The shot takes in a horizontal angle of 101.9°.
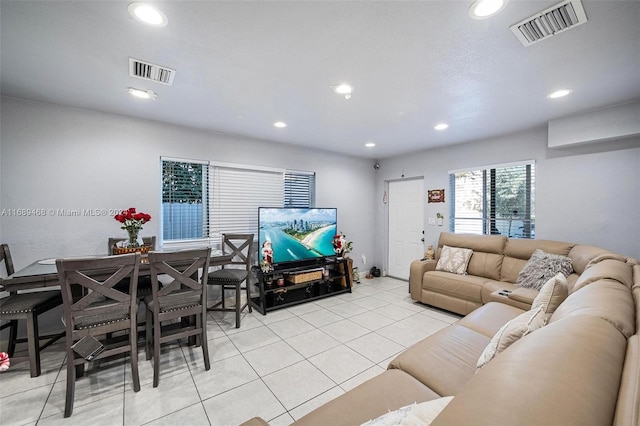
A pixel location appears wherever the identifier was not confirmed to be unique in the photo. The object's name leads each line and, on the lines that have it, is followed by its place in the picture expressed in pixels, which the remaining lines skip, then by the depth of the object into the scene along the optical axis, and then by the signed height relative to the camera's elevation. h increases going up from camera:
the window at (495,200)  3.74 +0.14
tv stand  3.71 -1.18
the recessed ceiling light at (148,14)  1.45 +1.13
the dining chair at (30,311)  2.09 -0.84
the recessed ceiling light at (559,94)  2.48 +1.13
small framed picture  4.66 +0.25
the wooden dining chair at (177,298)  2.10 -0.77
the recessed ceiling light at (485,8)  1.40 +1.12
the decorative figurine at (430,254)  4.42 -0.78
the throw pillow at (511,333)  1.27 -0.62
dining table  1.96 -0.54
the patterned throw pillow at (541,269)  2.92 -0.68
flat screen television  3.93 -0.38
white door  5.09 -0.31
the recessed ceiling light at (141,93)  2.49 +1.13
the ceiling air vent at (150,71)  2.04 +1.14
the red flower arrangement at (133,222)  2.56 -0.13
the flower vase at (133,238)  2.60 -0.29
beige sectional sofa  0.59 -0.46
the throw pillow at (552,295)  1.62 -0.55
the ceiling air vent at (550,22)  1.45 +1.13
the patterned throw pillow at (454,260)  3.81 -0.77
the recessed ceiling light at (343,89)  2.37 +1.13
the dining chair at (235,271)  3.16 -0.82
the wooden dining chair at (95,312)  1.78 -0.76
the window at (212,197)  3.59 +0.18
